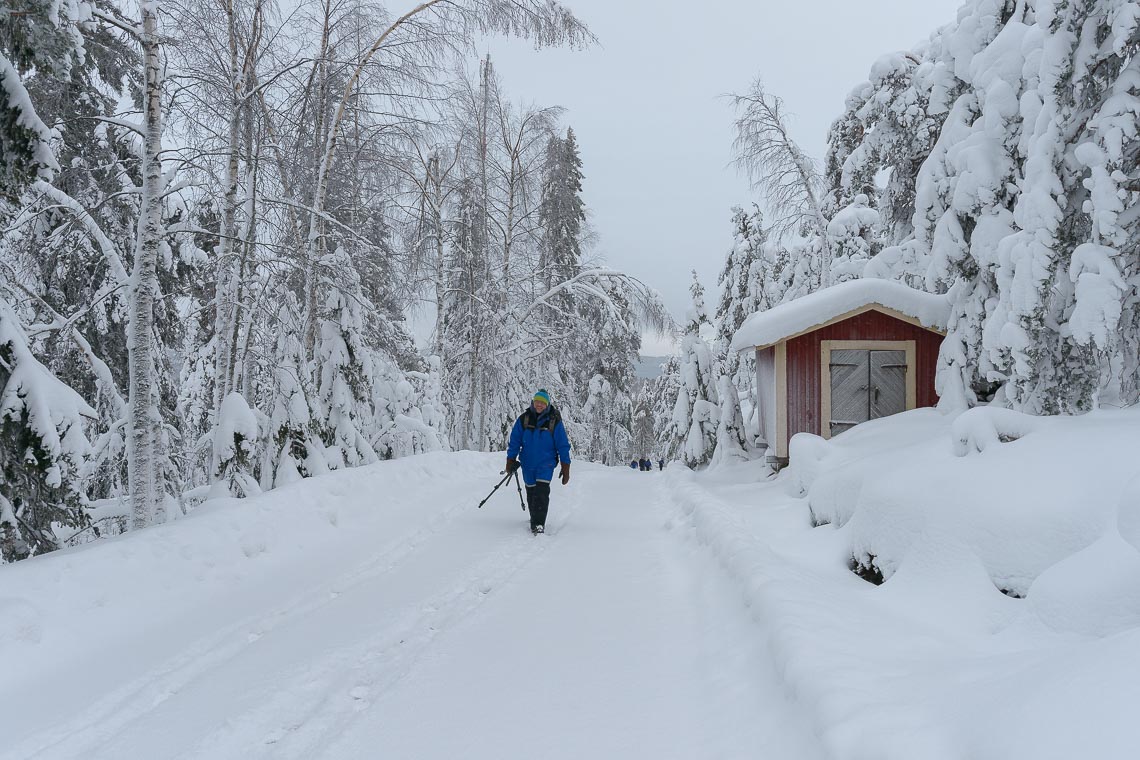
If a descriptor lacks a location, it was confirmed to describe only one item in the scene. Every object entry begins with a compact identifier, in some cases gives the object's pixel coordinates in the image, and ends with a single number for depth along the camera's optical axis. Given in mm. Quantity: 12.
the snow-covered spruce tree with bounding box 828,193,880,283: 20531
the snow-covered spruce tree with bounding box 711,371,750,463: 20953
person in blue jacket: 9094
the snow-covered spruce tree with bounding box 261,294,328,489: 10336
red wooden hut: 14172
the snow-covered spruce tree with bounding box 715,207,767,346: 24938
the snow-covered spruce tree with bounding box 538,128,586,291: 19672
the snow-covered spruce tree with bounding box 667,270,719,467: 22438
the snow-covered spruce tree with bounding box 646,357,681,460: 32844
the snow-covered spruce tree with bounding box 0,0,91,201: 4789
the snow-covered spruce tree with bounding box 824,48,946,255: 13188
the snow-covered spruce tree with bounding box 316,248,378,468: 12188
